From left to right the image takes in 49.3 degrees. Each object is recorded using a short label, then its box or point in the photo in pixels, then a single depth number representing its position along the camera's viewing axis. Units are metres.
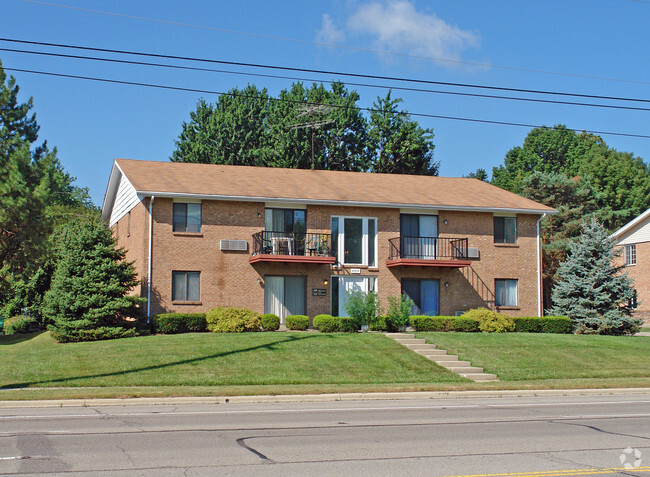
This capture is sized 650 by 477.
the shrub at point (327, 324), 28.64
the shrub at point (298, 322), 29.31
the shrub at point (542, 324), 31.50
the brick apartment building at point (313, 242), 30.55
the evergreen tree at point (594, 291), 32.56
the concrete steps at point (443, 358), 22.22
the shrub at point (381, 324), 29.45
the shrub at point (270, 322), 28.89
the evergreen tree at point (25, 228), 38.66
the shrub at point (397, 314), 29.59
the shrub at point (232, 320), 28.22
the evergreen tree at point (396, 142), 57.19
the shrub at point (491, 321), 30.55
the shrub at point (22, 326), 38.75
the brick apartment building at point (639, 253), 47.06
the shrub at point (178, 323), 28.19
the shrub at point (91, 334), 27.14
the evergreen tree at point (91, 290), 27.30
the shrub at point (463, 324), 30.03
